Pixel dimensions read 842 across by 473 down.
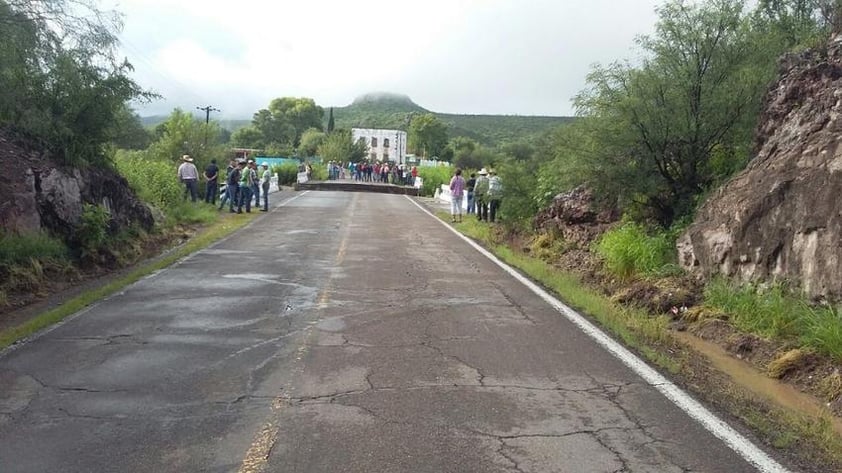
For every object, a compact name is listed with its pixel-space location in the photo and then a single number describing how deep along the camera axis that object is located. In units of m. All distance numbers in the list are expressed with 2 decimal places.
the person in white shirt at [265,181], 26.78
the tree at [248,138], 131.62
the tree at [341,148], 98.19
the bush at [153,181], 18.31
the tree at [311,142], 113.73
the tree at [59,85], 9.38
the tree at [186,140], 35.25
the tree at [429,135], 128.50
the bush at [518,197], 19.30
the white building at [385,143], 141.75
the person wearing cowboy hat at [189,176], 23.03
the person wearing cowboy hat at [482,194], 22.58
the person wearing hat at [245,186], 24.69
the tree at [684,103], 12.20
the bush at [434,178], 48.25
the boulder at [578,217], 15.08
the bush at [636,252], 11.58
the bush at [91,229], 12.24
